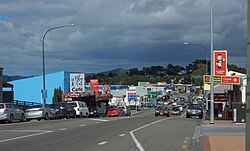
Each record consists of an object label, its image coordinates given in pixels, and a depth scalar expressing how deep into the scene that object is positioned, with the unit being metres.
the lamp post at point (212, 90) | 33.84
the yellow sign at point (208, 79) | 35.78
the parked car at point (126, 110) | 65.46
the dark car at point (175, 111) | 71.88
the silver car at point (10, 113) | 34.09
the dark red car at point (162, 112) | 62.22
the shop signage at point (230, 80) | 37.62
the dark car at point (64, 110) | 44.65
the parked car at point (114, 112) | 60.84
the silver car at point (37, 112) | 39.56
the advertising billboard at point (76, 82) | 82.42
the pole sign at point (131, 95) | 108.81
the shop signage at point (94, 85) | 89.39
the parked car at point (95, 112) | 56.73
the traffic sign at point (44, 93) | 47.00
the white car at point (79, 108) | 49.22
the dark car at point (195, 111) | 52.25
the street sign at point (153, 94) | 121.04
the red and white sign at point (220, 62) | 36.56
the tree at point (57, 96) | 75.75
